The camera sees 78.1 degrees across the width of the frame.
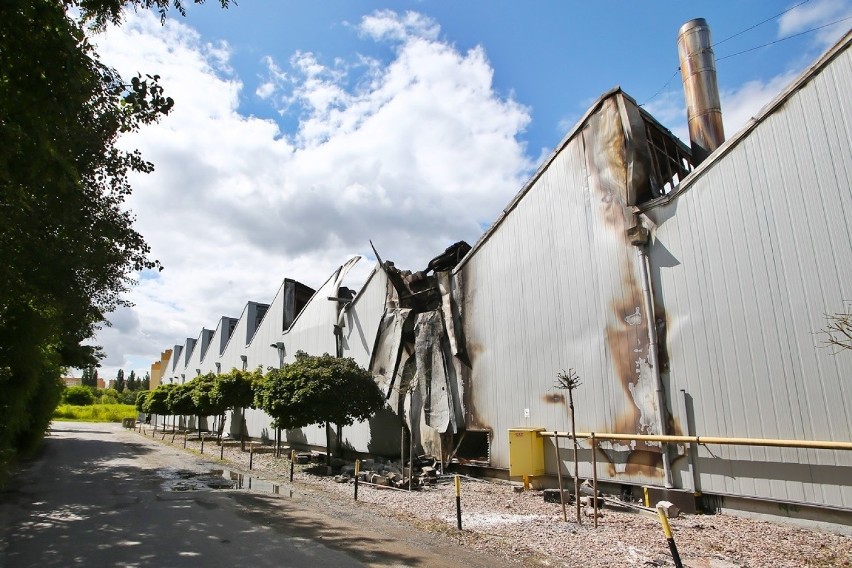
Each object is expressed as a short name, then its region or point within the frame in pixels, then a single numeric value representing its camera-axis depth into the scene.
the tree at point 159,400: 42.41
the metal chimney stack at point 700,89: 13.55
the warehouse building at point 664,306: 8.93
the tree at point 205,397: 31.40
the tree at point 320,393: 17.23
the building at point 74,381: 115.91
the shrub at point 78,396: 79.19
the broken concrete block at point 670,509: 9.58
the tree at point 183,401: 35.19
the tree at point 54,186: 5.61
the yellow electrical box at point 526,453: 12.96
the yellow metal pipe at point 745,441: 8.23
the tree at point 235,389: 28.45
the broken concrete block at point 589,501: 10.48
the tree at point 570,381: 9.70
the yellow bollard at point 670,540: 4.79
